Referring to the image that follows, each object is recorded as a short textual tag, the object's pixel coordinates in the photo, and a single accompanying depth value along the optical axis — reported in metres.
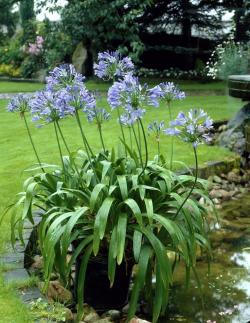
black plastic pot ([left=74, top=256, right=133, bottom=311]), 3.13
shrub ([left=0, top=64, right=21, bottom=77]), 17.53
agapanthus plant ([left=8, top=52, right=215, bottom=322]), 2.68
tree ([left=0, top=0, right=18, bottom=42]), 22.46
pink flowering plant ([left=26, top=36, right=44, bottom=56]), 16.18
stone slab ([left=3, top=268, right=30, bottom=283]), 3.04
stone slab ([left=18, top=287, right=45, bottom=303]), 2.82
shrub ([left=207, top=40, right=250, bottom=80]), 10.98
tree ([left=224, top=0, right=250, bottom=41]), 14.59
